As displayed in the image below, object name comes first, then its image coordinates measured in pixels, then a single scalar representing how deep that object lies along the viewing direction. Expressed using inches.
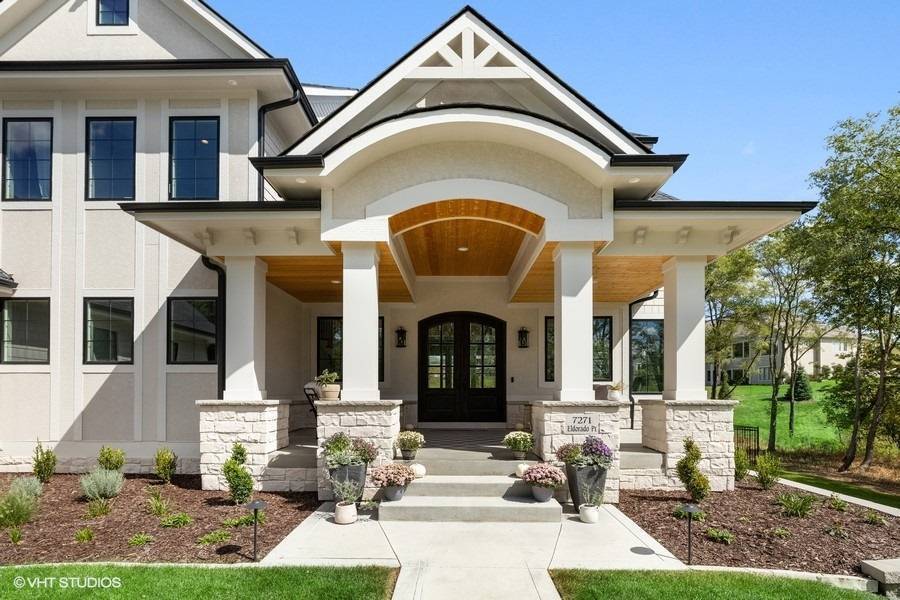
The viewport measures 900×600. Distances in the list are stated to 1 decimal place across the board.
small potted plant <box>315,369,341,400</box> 346.0
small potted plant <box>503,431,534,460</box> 333.4
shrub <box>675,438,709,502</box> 301.4
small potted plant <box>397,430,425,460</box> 327.3
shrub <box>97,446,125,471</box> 359.6
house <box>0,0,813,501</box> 326.3
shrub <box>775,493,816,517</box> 289.7
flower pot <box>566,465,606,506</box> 291.1
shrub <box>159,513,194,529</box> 269.2
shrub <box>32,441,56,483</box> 365.7
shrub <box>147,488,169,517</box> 283.7
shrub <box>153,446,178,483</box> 359.3
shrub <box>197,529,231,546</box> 246.2
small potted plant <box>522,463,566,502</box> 291.0
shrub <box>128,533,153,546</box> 243.6
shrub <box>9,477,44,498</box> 279.9
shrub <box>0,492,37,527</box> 260.8
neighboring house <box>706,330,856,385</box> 795.3
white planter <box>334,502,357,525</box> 278.2
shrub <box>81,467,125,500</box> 318.7
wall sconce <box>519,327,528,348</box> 549.0
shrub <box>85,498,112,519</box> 286.2
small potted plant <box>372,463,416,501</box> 287.9
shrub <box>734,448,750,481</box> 342.6
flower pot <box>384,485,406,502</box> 292.5
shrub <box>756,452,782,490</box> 336.8
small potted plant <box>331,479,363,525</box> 278.5
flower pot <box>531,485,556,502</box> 292.2
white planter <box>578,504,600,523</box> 281.4
